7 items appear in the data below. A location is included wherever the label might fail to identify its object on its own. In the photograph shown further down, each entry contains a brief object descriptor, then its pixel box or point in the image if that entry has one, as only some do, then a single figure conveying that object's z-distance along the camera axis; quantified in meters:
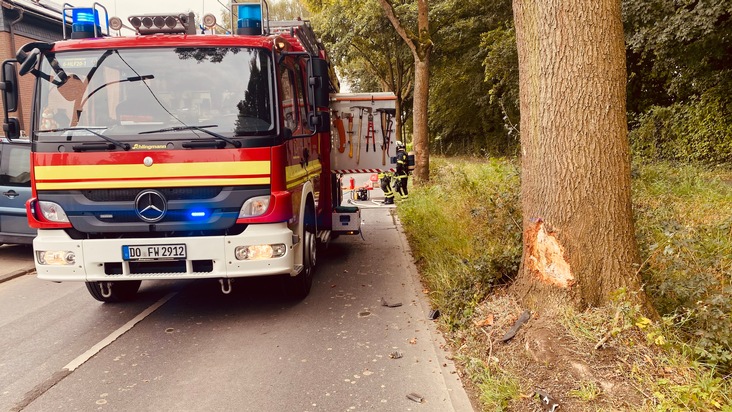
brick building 17.08
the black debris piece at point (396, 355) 4.41
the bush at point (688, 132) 14.55
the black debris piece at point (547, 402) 3.20
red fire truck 4.75
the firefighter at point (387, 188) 13.46
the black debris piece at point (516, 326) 4.04
